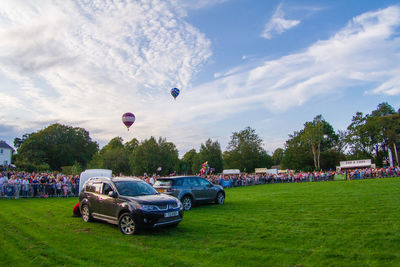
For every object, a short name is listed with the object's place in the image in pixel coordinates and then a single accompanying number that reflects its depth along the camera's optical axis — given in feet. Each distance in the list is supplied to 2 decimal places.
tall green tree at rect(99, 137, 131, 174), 219.82
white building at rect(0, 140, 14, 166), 263.70
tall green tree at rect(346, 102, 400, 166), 225.35
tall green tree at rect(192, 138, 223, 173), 265.54
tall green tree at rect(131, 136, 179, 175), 205.98
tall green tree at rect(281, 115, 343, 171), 246.27
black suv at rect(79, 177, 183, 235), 25.95
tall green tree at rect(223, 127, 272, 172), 273.33
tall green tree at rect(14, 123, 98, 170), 248.03
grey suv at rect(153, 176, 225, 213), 42.19
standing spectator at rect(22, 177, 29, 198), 70.18
